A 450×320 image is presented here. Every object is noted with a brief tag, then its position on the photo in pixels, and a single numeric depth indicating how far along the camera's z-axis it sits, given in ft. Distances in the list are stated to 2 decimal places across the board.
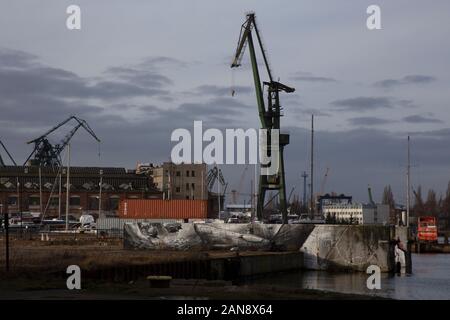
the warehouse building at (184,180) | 544.62
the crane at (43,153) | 650.02
